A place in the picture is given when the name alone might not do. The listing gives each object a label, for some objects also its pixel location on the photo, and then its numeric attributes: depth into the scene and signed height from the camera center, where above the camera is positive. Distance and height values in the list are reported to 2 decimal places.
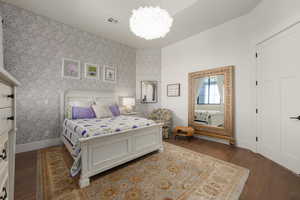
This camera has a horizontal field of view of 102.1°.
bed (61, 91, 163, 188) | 1.59 -0.68
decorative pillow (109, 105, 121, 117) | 3.19 -0.28
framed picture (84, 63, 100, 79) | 3.42 +0.83
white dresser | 0.70 -0.19
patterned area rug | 1.41 -1.10
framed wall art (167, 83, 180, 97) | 4.06 +0.34
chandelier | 1.79 +1.21
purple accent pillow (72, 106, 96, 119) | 2.70 -0.30
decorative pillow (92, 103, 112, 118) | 2.86 -0.26
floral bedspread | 1.64 -0.45
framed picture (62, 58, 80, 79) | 3.06 +0.81
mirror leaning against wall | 2.98 -0.07
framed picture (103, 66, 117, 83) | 3.78 +0.82
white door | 1.89 +0.03
